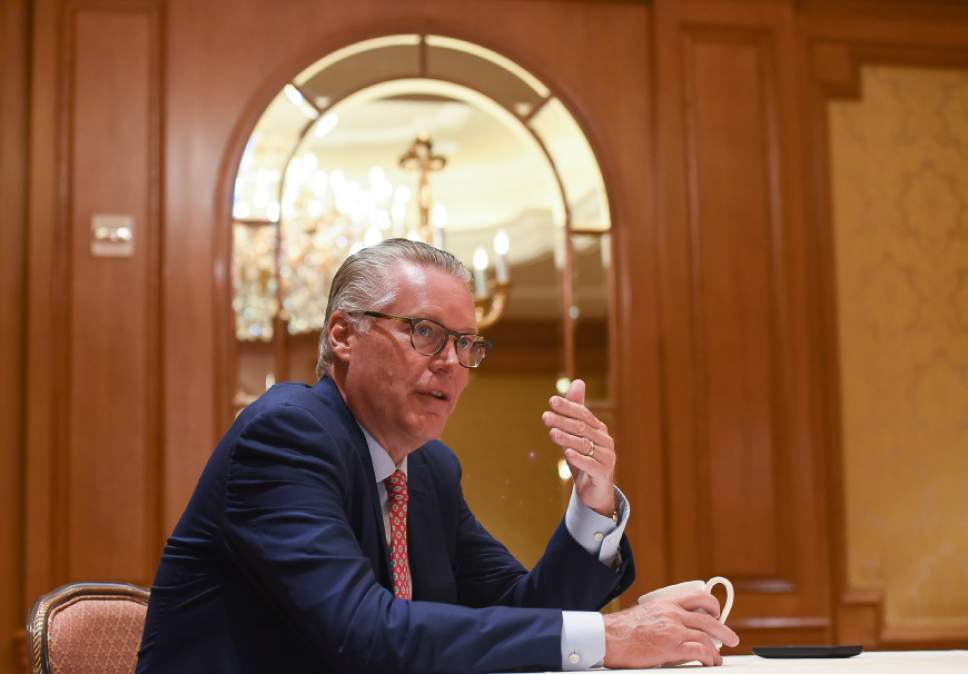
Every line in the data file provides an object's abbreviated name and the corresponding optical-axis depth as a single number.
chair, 3.47
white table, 3.10
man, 3.10
